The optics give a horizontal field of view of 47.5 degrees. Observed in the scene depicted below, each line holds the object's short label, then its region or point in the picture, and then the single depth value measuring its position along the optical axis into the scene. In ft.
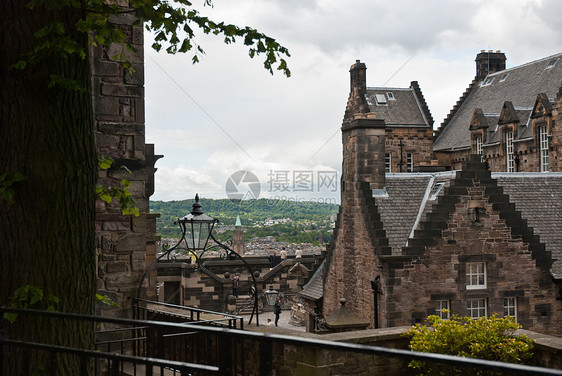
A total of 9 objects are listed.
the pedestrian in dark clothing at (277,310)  91.50
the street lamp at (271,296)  66.49
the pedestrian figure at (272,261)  108.78
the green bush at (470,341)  34.14
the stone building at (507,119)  119.96
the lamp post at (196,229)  35.01
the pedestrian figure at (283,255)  112.98
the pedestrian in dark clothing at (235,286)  98.84
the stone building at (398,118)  151.43
